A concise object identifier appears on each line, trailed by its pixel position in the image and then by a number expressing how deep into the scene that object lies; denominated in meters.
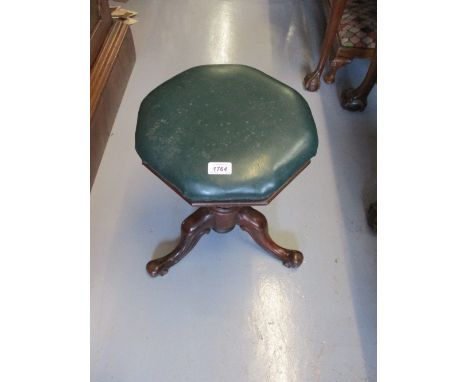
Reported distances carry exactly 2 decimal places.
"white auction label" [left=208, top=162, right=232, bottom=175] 0.82
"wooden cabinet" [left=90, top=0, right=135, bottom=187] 1.47
